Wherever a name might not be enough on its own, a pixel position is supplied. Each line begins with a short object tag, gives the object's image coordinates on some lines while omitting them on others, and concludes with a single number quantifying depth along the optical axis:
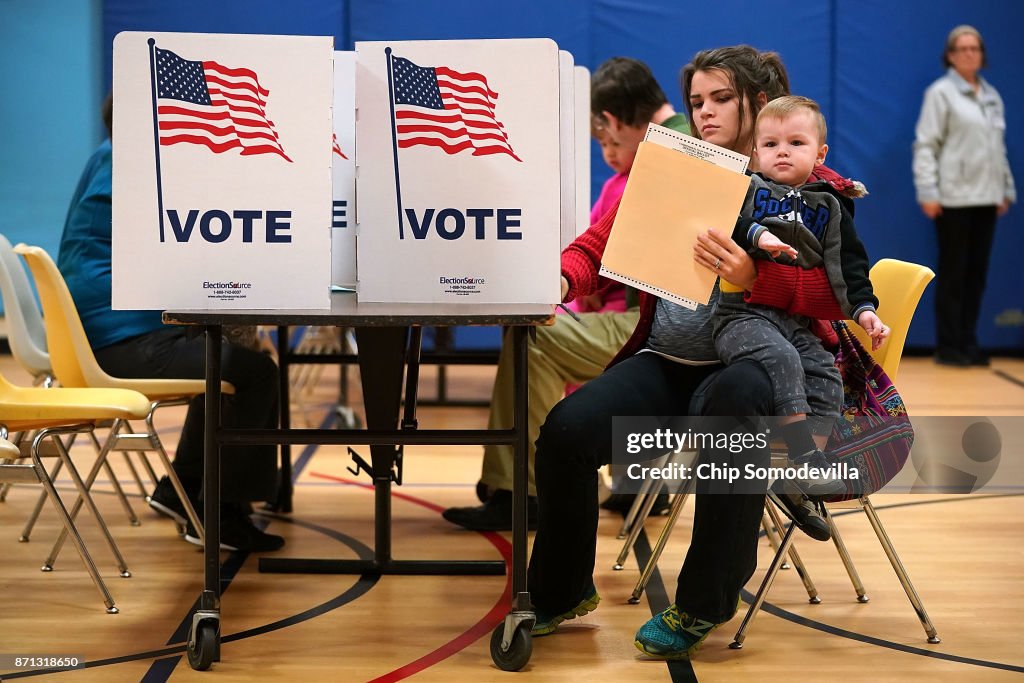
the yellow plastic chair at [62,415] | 5.25
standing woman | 14.21
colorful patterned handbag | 4.78
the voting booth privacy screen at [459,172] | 4.61
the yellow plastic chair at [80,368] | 5.88
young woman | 4.63
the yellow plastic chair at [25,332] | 6.47
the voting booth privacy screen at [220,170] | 4.50
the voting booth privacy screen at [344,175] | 5.81
